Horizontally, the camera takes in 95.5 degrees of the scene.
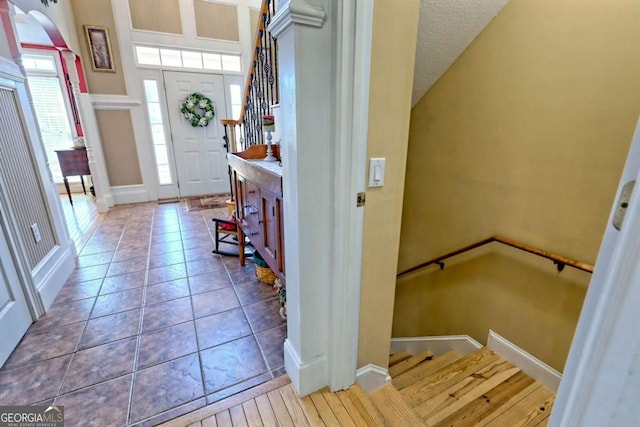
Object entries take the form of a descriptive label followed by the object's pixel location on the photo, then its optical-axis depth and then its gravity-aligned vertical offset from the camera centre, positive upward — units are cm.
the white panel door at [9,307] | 165 -101
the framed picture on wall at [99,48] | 405 +118
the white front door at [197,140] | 470 -10
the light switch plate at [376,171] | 117 -15
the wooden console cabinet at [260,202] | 163 -45
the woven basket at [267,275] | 242 -114
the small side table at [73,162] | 437 -42
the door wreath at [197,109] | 475 +39
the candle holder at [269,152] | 221 -13
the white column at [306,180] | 103 -18
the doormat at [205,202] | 461 -110
